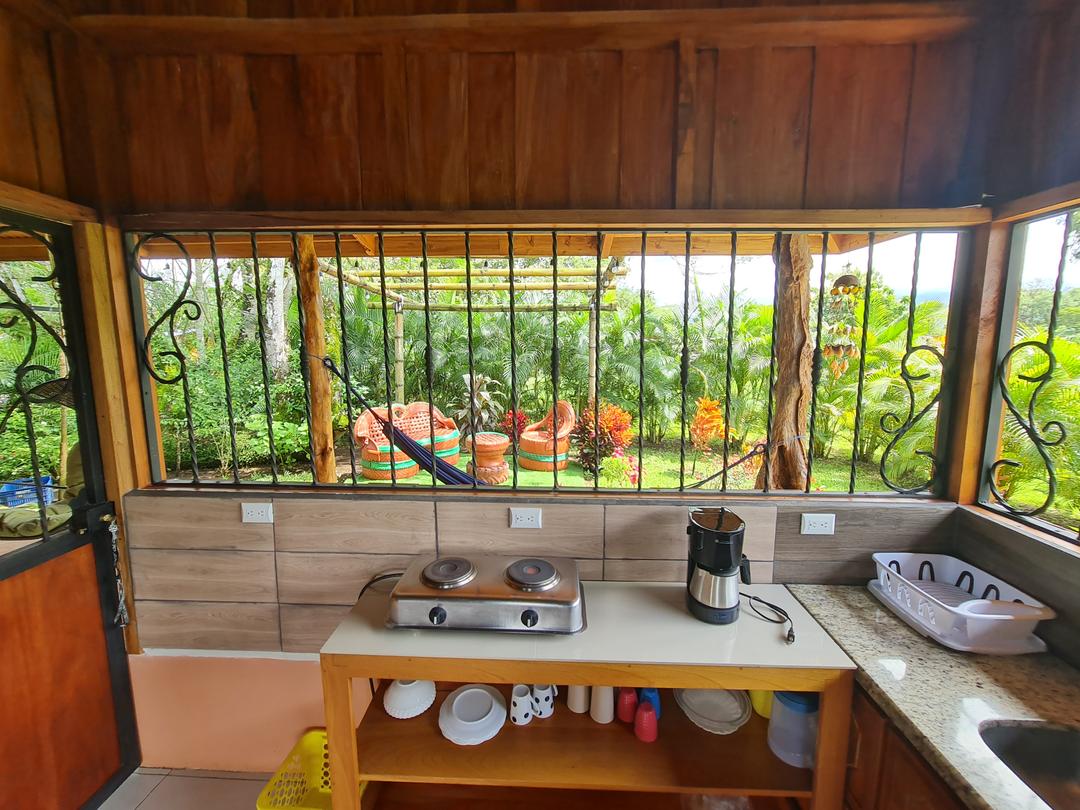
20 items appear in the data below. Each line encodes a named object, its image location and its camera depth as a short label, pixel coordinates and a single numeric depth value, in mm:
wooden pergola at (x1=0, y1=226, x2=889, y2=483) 1383
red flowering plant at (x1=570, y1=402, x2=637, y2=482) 4785
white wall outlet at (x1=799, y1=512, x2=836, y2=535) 1313
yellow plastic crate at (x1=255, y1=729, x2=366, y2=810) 1292
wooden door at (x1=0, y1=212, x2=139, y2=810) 1179
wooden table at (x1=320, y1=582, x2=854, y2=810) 993
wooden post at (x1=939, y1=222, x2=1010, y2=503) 1212
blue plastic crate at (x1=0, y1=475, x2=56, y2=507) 1282
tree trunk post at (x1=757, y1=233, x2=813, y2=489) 2389
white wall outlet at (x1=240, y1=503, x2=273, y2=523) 1374
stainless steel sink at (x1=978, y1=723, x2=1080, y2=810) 824
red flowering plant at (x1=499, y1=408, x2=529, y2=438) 5571
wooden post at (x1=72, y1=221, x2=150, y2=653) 1296
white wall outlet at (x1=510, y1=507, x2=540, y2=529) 1343
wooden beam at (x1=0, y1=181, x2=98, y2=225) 1083
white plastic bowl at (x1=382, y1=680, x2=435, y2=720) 1208
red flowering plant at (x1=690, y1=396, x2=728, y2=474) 6117
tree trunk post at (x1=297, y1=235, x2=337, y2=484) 2662
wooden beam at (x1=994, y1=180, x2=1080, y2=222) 990
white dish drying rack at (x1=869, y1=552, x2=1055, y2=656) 986
